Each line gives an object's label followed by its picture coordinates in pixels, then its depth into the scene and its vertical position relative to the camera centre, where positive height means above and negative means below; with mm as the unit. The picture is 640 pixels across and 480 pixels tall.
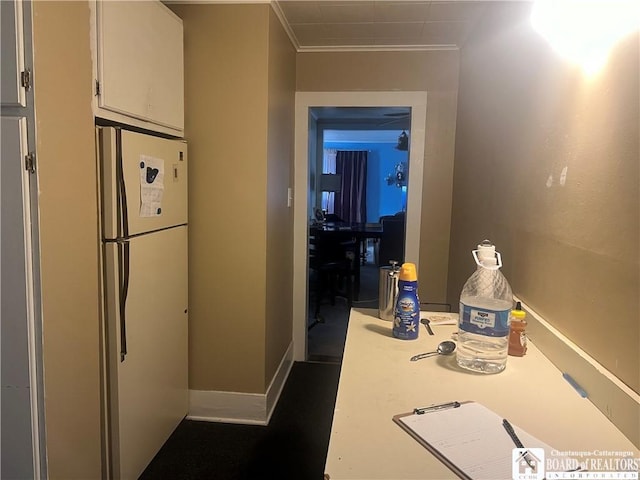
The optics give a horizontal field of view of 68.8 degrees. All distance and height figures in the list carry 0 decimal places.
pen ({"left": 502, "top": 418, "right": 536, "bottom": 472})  881 -501
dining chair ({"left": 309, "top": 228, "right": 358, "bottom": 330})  5039 -827
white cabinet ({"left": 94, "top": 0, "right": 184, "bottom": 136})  1731 +499
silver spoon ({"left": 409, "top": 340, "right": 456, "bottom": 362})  1416 -479
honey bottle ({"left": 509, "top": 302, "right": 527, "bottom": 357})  1418 -434
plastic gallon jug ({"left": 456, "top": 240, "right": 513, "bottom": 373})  1286 -350
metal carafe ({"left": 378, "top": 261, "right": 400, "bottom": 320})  1764 -382
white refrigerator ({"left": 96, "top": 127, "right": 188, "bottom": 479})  1820 -457
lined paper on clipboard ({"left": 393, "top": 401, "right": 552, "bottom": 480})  874 -503
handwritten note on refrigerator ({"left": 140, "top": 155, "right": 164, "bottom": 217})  1979 -7
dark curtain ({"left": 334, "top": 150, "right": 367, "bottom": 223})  9891 +58
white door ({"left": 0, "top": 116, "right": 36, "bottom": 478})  1382 -397
